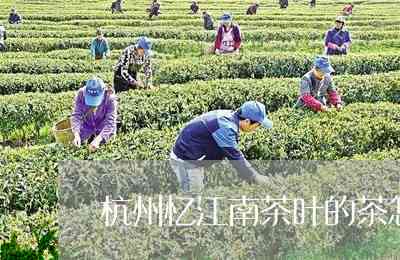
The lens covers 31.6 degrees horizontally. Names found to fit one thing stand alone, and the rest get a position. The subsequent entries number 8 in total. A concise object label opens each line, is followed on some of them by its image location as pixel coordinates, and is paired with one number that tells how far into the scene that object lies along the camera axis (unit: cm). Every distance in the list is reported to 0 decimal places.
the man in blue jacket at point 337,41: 1728
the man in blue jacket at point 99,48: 1947
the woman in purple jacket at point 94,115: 873
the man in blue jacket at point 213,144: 688
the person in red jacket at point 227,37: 1609
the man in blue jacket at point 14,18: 3400
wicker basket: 938
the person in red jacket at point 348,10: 3661
